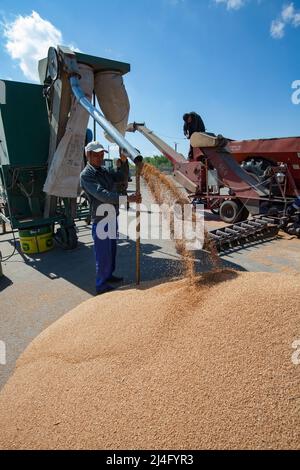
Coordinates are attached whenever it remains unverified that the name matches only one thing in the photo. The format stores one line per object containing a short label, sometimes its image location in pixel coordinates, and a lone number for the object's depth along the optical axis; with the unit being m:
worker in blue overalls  3.06
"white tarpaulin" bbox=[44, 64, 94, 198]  4.08
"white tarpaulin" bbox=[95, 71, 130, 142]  4.48
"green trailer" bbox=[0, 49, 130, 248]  4.27
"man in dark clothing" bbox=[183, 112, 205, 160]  7.62
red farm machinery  5.50
